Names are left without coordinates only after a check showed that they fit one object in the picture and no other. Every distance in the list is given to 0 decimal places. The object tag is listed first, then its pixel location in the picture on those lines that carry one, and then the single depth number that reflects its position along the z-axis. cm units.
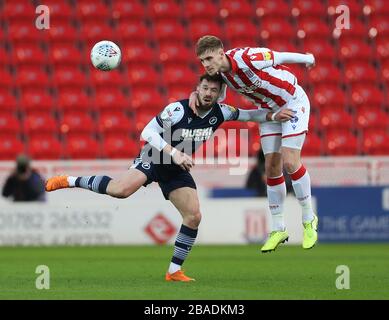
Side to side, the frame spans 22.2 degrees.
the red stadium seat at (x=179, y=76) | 2058
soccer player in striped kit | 962
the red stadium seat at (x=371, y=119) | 2002
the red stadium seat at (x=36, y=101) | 1973
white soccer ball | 976
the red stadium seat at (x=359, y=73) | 2100
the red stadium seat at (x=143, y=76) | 2053
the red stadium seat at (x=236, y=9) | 2180
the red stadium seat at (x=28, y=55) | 2048
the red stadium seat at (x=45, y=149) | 1892
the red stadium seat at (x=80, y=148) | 1902
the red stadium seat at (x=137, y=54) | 2086
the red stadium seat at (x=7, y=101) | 1955
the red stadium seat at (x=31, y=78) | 2012
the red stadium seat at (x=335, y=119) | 1991
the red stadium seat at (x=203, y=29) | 2133
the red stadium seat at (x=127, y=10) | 2150
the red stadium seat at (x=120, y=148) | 1902
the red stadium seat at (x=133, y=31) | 2119
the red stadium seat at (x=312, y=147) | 1934
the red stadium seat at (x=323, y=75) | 2070
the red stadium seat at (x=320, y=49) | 2119
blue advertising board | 1716
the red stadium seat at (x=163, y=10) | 2161
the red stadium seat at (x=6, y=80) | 1991
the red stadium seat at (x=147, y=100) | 1992
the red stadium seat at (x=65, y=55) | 2053
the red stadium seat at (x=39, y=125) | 1922
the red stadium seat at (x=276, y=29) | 2136
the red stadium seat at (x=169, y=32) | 2130
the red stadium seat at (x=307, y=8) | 2194
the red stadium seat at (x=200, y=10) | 2164
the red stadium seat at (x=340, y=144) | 1955
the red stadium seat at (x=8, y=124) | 1908
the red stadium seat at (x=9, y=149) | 1881
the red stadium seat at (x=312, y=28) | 2159
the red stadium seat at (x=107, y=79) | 2027
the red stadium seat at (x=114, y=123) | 1939
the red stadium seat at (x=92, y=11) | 2125
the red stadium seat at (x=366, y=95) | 2053
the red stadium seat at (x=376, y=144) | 1959
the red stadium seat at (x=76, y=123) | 1931
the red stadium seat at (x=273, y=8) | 2180
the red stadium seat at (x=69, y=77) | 2020
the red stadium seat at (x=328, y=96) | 2023
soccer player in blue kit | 972
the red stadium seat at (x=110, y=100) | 1988
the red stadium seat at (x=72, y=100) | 1978
